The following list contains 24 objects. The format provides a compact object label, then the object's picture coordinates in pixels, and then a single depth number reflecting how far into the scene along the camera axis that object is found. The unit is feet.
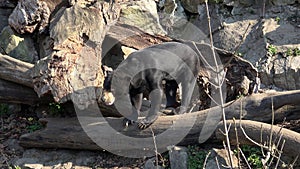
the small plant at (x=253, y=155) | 30.22
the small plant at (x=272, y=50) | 47.44
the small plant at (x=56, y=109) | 37.33
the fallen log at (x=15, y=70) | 37.06
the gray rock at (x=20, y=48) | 41.55
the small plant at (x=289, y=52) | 46.74
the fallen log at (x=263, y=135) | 28.96
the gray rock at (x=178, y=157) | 31.53
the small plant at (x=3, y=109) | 40.73
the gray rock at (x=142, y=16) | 44.65
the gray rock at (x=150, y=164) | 31.89
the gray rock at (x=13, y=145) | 36.32
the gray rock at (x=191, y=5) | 52.30
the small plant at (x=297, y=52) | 46.57
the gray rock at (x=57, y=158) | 34.04
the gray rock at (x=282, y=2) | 50.91
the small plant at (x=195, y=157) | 31.42
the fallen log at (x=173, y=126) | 31.55
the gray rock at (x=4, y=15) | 47.25
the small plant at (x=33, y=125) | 37.99
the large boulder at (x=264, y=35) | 46.01
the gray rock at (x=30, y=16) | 40.09
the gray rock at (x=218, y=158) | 29.81
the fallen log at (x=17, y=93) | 38.27
